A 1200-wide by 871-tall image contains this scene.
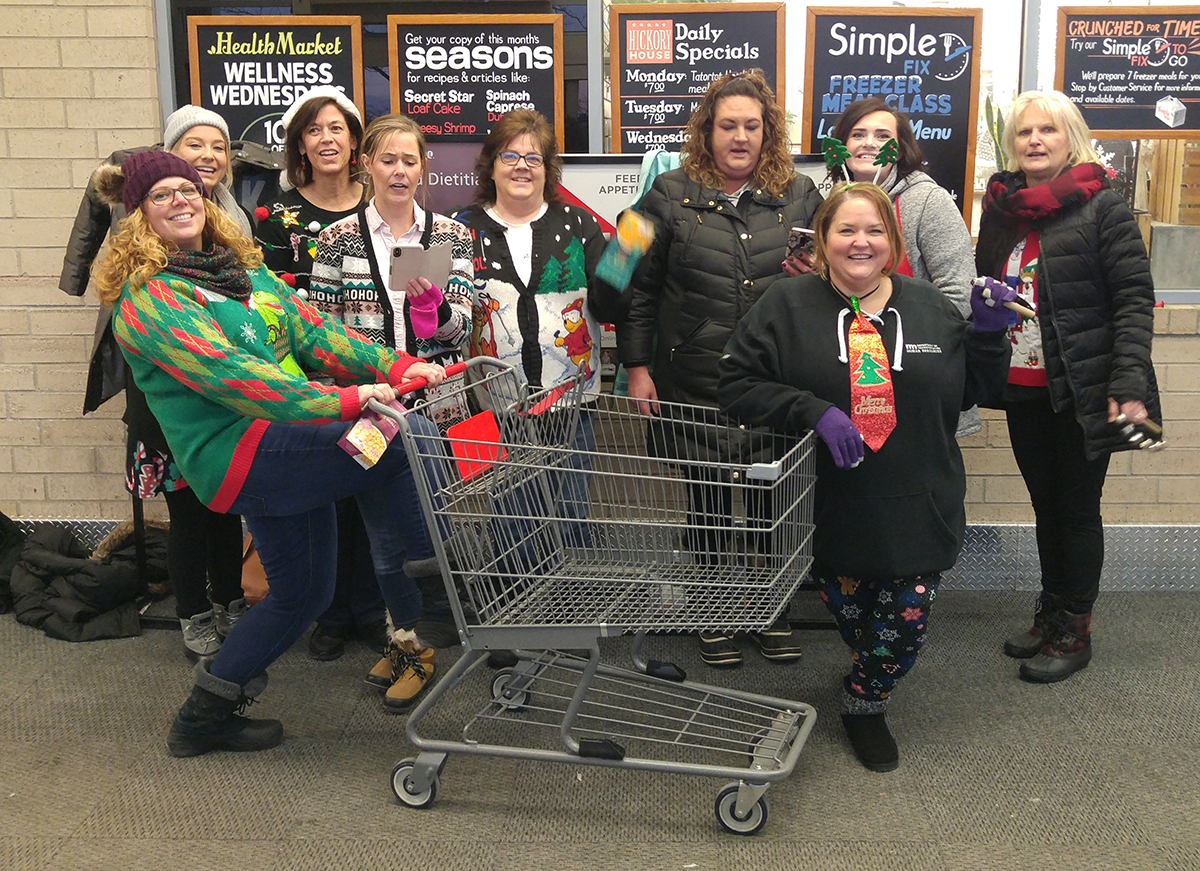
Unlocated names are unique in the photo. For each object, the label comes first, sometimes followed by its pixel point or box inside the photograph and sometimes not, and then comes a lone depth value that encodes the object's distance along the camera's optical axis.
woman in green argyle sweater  2.58
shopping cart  2.56
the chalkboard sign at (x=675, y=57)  4.04
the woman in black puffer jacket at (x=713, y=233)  3.35
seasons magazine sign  4.11
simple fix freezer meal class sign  4.04
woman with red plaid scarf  3.15
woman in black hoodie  2.73
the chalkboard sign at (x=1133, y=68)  4.04
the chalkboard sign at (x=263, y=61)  4.12
